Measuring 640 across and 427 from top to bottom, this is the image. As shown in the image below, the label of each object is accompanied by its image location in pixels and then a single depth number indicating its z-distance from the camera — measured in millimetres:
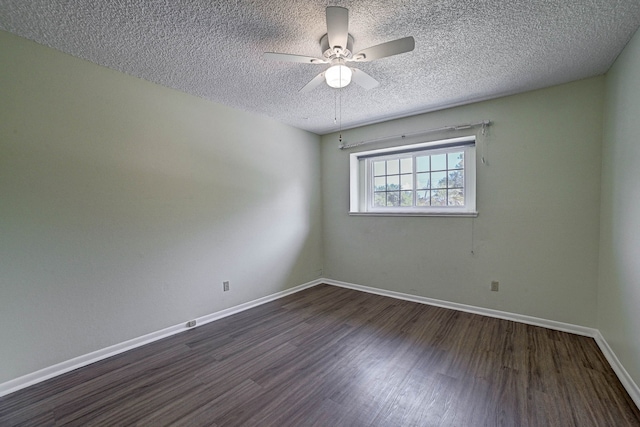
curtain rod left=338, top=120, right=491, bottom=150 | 3005
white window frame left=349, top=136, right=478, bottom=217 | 3227
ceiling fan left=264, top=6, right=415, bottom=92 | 1492
